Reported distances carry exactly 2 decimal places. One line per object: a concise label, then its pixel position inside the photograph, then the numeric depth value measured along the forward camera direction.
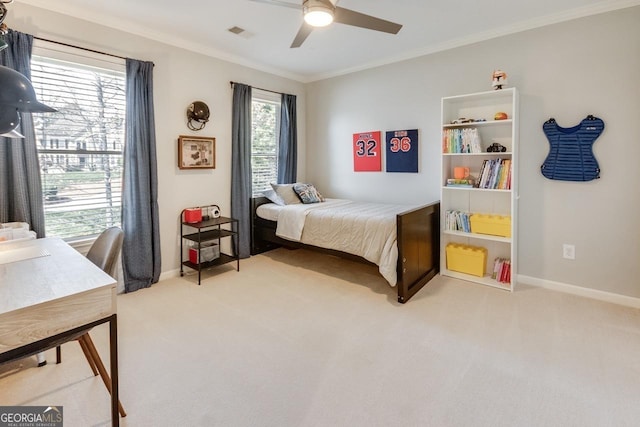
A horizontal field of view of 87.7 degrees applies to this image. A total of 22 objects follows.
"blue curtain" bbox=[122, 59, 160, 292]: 3.16
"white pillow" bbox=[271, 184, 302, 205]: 4.29
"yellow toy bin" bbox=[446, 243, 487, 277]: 3.41
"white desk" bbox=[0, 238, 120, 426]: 1.12
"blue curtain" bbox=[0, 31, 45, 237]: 2.49
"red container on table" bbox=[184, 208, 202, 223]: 3.62
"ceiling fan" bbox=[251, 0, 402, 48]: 2.02
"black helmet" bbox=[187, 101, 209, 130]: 3.62
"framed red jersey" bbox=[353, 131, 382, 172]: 4.36
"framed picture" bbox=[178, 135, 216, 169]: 3.60
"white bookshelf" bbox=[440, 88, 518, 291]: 3.15
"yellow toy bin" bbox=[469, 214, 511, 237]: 3.23
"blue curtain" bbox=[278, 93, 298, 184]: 4.73
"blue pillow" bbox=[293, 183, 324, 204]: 4.32
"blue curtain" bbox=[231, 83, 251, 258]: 4.06
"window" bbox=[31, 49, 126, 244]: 2.78
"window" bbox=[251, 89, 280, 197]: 4.45
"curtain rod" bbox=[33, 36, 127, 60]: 2.67
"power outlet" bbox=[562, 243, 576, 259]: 3.09
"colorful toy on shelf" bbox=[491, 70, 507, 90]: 3.11
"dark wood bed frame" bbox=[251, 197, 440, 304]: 2.90
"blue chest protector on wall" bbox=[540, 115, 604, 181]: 2.89
